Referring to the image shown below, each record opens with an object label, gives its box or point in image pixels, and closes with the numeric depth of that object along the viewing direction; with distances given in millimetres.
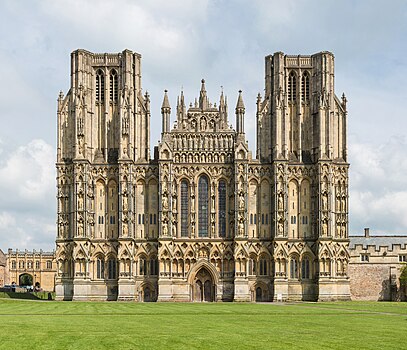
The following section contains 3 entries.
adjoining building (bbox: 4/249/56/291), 185875
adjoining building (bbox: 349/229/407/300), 100875
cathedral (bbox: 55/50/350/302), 96312
